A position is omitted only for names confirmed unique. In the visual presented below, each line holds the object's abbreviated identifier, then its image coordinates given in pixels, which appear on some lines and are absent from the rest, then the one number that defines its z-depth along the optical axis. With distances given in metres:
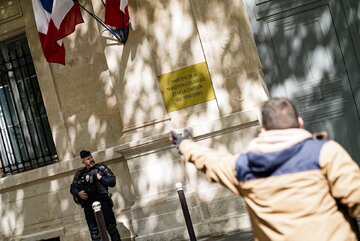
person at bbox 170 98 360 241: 3.00
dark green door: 9.98
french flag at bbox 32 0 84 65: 9.83
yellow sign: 10.12
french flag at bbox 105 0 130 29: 9.88
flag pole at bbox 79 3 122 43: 10.10
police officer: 9.27
